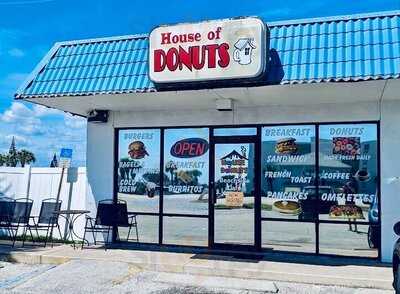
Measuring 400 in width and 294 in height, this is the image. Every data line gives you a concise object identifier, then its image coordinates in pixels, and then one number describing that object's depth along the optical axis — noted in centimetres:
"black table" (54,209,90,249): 1141
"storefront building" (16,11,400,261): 813
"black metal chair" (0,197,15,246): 1137
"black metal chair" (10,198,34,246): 1123
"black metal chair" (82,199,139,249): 1051
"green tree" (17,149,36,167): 5682
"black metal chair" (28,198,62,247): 1117
